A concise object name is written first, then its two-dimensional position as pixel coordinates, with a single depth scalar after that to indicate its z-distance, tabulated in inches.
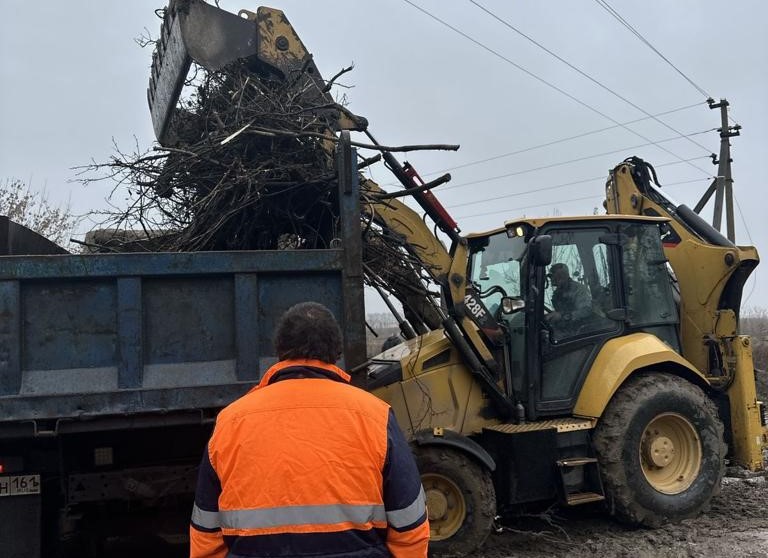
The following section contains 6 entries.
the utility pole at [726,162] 740.6
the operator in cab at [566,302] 204.8
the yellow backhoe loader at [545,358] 178.7
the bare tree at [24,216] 496.4
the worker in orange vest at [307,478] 74.4
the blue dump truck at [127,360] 128.4
